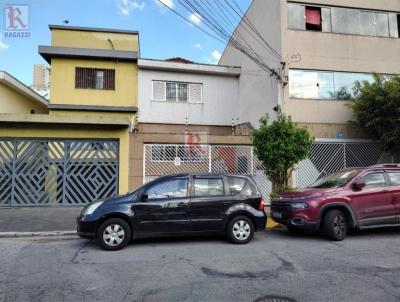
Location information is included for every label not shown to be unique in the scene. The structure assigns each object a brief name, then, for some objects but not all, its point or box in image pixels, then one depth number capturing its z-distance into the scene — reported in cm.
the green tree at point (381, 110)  1330
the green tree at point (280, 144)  1087
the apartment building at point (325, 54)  1496
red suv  803
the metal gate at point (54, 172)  1235
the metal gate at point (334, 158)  1444
